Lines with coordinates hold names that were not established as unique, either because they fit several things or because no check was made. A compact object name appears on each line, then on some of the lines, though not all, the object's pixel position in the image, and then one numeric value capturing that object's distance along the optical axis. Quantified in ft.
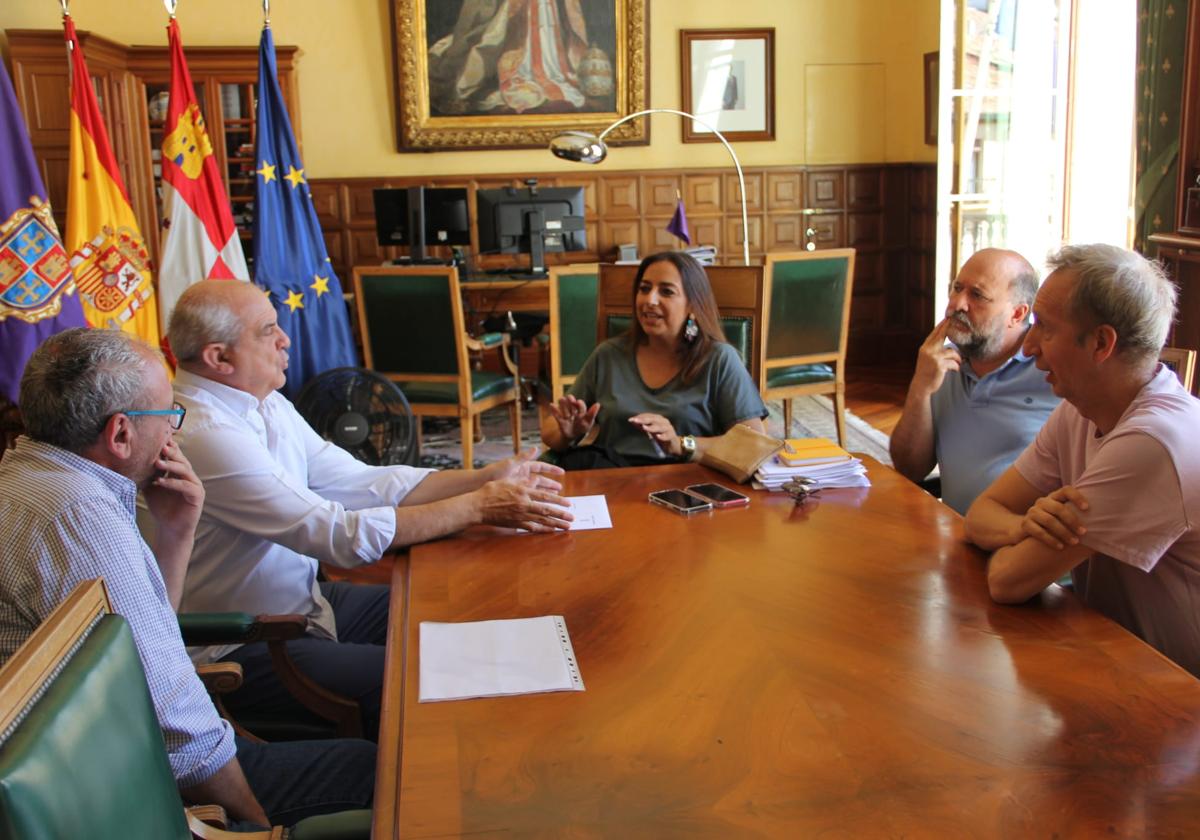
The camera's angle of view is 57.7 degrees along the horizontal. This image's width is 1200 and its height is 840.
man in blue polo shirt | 8.36
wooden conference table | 3.81
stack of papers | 7.87
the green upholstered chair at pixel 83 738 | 2.91
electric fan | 14.52
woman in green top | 9.89
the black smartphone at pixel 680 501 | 7.38
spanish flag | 15.08
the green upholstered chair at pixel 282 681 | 6.00
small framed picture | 23.72
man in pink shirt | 5.18
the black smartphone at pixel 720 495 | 7.47
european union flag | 16.19
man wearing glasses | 4.48
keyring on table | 7.59
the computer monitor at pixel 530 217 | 20.18
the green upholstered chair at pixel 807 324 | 15.93
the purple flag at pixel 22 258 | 13.58
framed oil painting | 22.86
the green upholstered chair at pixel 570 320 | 14.98
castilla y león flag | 15.78
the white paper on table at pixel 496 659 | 4.82
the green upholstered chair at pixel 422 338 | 15.12
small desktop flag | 21.62
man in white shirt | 6.53
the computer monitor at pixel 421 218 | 20.31
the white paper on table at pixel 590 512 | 7.18
